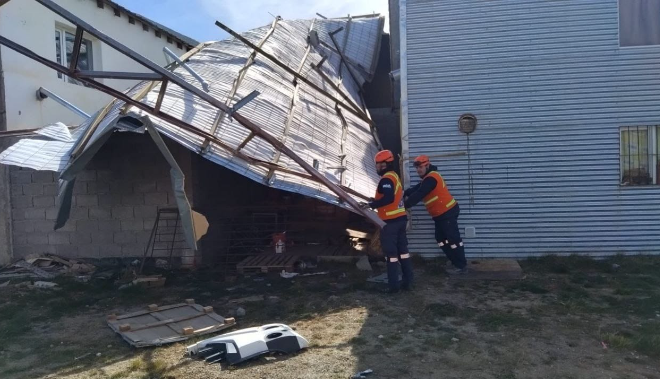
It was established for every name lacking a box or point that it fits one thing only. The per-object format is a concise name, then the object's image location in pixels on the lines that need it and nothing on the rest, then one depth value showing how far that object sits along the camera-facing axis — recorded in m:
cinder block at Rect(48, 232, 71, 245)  9.98
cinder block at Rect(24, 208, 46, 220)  10.05
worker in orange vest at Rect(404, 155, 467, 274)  8.36
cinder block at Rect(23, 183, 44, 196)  10.04
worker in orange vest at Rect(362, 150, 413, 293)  7.50
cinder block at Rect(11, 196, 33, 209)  10.09
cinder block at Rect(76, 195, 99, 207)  9.80
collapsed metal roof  7.60
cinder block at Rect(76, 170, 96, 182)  9.78
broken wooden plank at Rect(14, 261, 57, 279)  9.20
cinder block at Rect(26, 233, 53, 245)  10.06
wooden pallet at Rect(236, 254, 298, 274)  9.05
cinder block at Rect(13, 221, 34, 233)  10.11
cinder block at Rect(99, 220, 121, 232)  9.74
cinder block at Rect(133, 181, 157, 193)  9.57
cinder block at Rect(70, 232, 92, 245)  9.88
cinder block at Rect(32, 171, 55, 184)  9.98
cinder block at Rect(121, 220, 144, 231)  9.66
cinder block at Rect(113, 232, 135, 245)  9.71
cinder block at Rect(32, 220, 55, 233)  10.05
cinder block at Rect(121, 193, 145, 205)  9.62
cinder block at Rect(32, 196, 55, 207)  10.01
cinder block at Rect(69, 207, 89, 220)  9.86
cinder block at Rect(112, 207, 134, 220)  9.68
